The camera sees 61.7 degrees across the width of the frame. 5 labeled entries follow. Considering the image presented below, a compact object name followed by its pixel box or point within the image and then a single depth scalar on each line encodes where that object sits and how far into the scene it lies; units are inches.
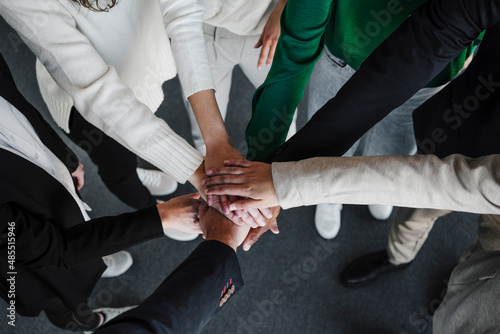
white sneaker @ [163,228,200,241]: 70.9
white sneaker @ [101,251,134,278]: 68.4
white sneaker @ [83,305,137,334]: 64.3
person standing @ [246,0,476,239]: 41.3
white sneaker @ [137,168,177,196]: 74.8
